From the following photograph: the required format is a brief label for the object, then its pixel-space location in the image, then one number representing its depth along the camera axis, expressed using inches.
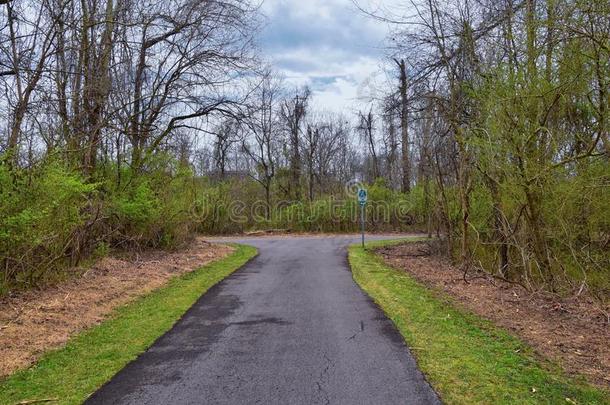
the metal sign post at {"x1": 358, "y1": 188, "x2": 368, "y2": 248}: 798.5
